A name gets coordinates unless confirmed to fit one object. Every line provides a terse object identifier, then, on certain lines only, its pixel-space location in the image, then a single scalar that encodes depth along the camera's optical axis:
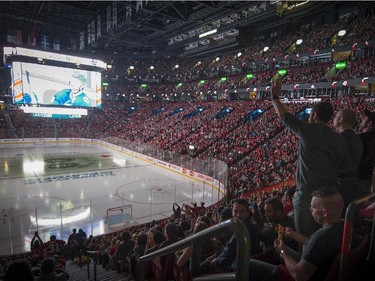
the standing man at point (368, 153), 3.38
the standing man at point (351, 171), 3.17
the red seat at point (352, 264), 1.73
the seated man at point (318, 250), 1.92
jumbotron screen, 33.00
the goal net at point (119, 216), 13.16
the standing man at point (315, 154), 2.89
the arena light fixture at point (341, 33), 30.02
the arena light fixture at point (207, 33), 36.31
